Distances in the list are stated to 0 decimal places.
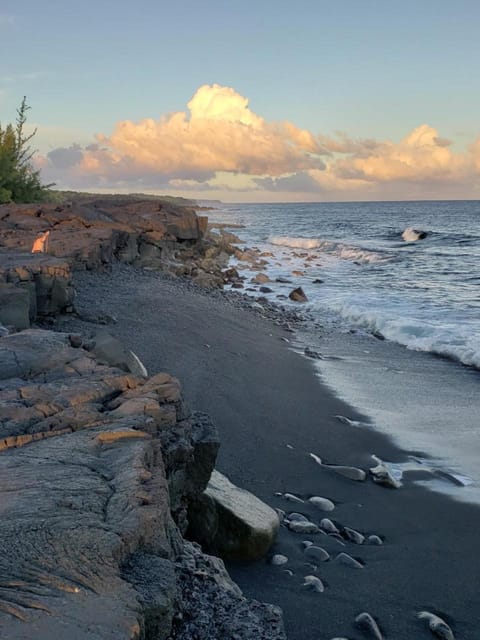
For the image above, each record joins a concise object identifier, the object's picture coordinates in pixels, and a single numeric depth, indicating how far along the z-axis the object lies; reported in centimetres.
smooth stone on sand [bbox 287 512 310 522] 474
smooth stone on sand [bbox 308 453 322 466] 602
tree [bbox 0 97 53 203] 2014
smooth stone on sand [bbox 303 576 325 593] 385
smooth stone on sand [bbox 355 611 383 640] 346
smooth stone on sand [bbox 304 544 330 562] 421
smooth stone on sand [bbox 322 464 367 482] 566
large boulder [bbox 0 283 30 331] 728
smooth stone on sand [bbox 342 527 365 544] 454
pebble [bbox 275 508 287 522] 473
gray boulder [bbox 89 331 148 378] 544
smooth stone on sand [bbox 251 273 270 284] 2117
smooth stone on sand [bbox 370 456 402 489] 554
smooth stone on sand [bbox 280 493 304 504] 514
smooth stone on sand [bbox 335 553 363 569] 416
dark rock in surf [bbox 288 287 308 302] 1769
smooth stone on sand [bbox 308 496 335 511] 504
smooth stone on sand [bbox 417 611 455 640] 349
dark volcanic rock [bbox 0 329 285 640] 209
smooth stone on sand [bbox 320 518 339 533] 464
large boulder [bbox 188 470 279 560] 404
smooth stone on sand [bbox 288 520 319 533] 456
